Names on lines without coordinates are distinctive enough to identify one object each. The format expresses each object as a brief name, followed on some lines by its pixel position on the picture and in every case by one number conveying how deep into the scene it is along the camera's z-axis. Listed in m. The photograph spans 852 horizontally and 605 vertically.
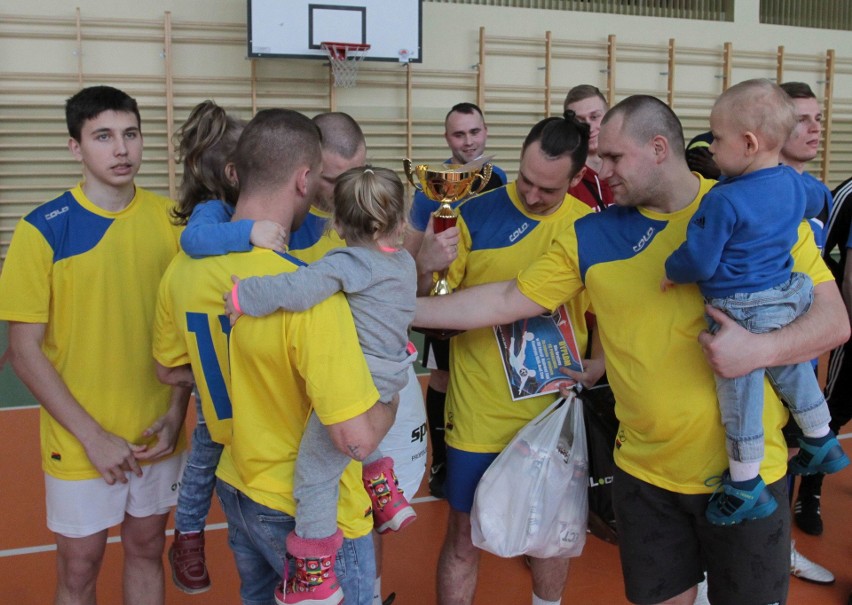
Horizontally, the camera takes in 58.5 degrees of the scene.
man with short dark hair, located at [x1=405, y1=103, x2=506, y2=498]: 2.40
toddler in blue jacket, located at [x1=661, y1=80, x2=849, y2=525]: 1.76
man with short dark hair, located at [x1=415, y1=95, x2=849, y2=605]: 1.91
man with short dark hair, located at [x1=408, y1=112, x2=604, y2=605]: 2.45
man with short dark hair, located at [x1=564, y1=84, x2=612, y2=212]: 3.39
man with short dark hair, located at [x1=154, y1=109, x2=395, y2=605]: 1.54
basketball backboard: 8.91
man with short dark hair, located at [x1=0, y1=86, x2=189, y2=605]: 2.12
